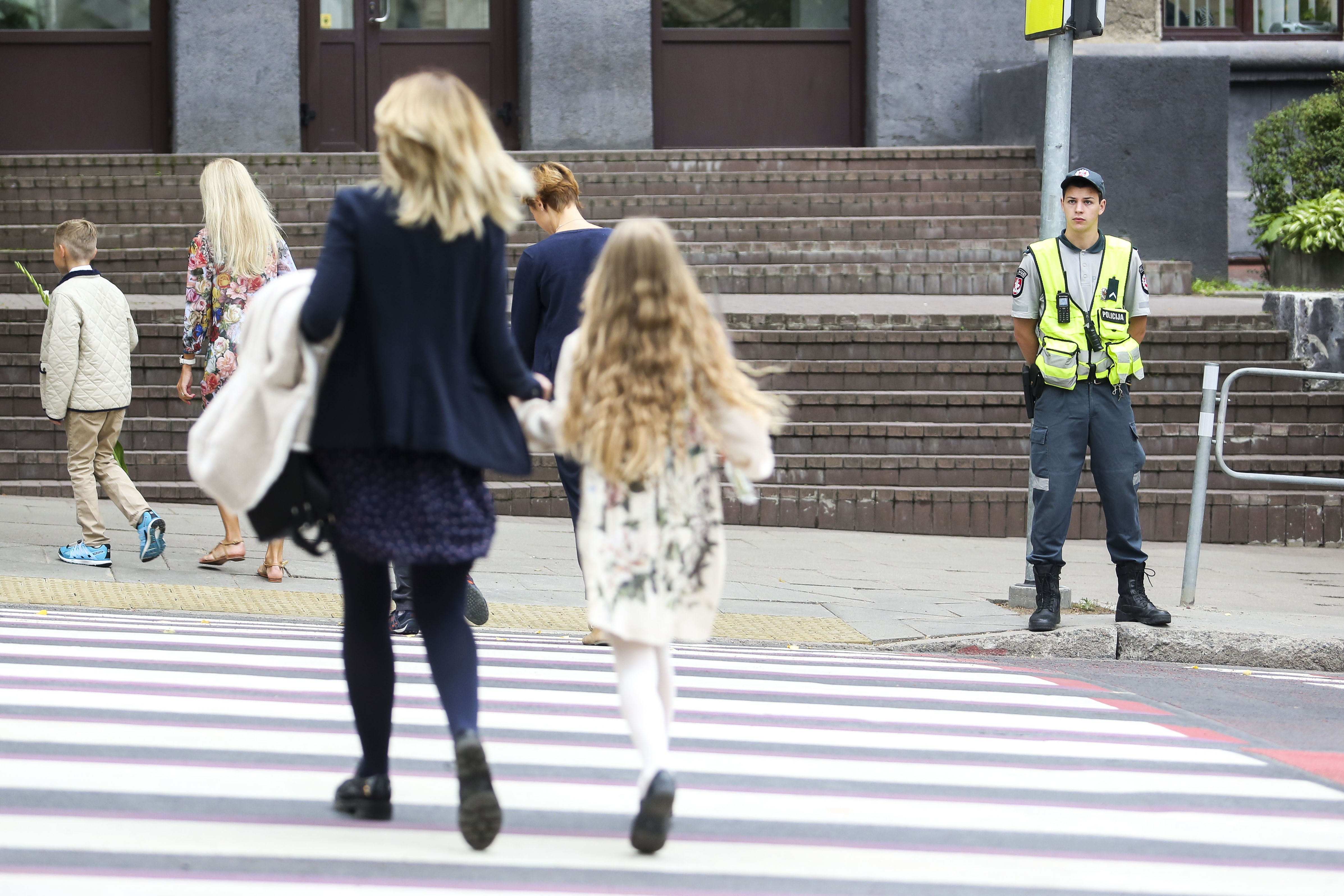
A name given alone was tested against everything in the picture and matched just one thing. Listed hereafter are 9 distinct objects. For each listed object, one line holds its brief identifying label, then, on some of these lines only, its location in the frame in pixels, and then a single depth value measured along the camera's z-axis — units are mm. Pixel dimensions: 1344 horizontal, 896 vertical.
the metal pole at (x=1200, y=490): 16187
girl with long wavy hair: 7434
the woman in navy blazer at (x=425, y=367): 7102
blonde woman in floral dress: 14992
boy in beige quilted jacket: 16094
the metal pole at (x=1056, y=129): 16094
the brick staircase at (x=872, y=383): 21203
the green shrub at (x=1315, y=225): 26953
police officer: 14367
